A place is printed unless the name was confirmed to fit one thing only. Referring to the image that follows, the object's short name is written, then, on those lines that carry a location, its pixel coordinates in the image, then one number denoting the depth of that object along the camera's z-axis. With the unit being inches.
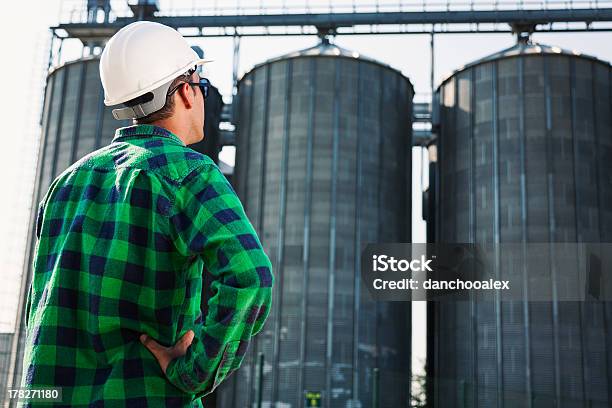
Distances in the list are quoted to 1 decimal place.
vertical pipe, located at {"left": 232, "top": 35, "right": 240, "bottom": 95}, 1366.9
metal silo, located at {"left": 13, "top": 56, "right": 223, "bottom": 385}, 1203.2
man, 67.8
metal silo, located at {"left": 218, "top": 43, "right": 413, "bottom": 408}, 1042.1
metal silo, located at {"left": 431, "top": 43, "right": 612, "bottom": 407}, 1006.4
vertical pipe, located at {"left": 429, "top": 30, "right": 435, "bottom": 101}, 1336.1
